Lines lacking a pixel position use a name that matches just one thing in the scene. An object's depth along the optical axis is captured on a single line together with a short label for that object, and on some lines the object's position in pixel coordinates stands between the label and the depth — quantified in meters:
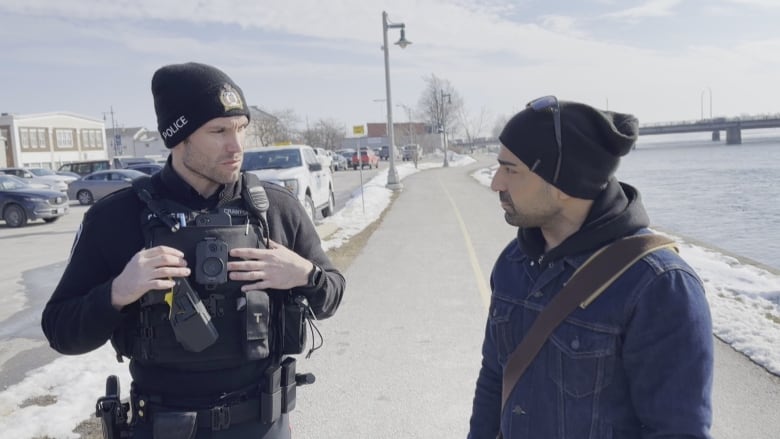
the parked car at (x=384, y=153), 72.62
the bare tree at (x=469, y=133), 88.42
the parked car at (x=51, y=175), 34.12
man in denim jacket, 1.66
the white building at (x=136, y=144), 108.57
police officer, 2.08
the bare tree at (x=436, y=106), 60.88
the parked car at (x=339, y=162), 51.92
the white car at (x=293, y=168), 13.81
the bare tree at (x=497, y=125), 100.79
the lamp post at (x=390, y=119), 25.97
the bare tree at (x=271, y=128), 70.56
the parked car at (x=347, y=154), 56.76
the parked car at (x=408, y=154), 71.12
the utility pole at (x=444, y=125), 53.83
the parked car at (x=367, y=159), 51.47
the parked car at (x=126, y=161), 40.99
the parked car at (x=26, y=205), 18.66
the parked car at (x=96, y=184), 26.91
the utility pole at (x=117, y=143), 85.38
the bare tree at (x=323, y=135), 79.94
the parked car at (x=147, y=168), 31.11
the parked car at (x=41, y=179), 31.19
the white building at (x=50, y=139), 67.50
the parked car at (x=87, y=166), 35.49
